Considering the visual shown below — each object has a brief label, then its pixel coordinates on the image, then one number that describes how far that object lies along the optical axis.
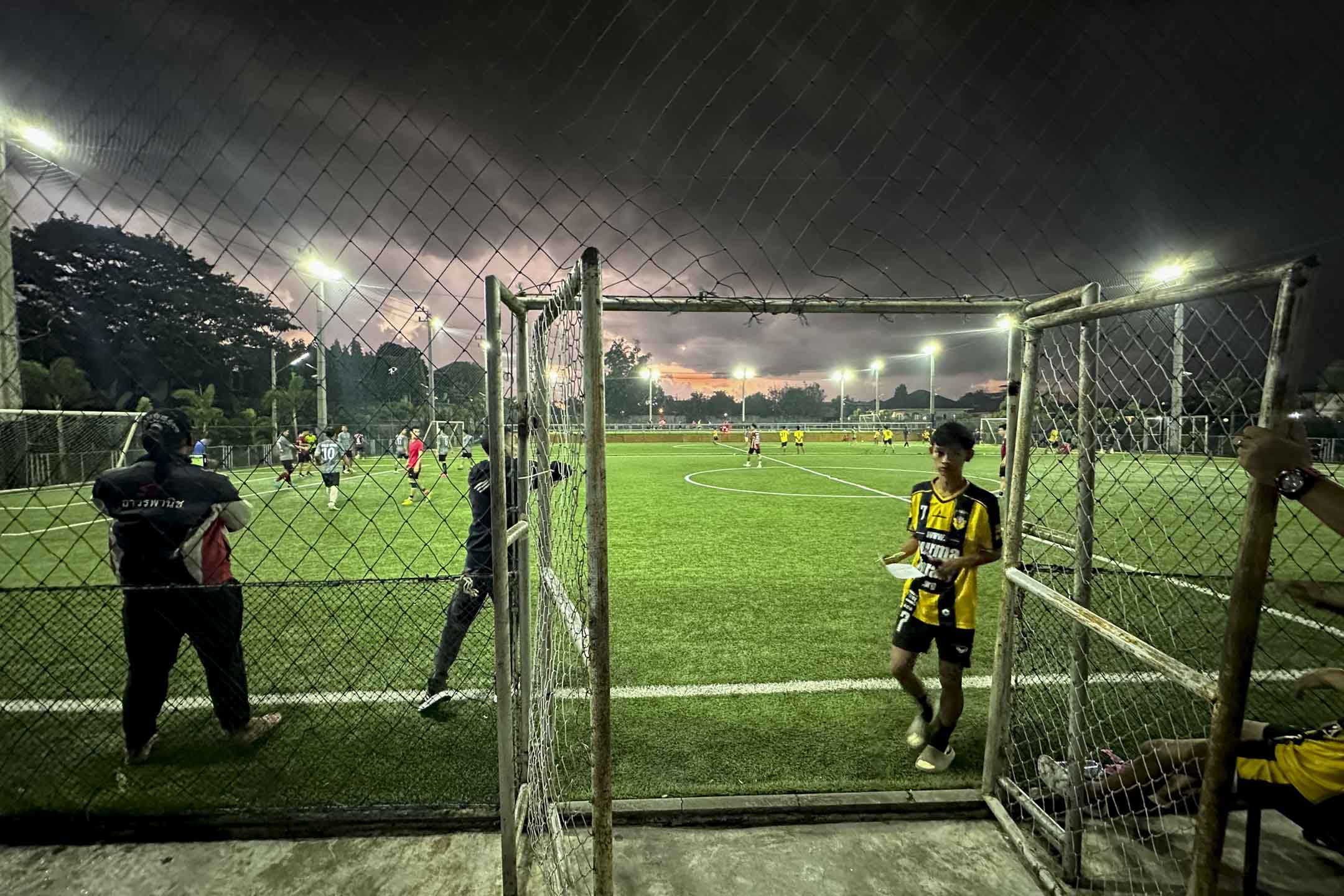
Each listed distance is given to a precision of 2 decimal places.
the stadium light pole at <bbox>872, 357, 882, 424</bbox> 71.00
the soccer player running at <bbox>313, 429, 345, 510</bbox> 13.12
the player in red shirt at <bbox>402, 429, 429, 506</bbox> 12.63
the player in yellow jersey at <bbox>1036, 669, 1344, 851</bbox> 2.21
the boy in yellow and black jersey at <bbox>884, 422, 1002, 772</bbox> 3.52
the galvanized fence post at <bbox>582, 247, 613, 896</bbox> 1.87
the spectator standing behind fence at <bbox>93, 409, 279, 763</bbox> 3.38
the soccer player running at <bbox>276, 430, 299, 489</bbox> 13.99
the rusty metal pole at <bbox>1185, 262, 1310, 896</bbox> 1.40
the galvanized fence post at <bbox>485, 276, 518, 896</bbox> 2.27
